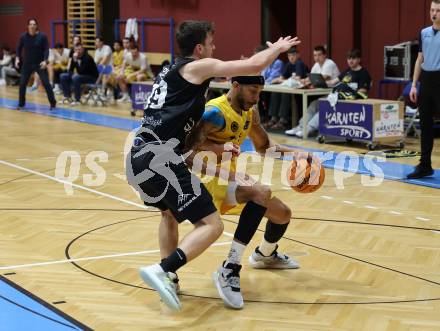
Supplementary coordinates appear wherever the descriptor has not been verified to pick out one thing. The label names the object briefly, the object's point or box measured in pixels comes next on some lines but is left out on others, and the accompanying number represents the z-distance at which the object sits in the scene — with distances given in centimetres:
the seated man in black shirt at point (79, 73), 1712
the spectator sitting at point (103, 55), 1819
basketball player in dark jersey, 438
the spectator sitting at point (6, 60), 2367
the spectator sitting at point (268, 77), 1352
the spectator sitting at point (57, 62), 2052
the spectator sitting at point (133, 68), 1714
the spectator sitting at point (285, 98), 1282
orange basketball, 517
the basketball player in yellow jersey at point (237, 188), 470
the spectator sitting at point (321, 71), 1225
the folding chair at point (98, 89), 1753
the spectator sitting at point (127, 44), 1745
